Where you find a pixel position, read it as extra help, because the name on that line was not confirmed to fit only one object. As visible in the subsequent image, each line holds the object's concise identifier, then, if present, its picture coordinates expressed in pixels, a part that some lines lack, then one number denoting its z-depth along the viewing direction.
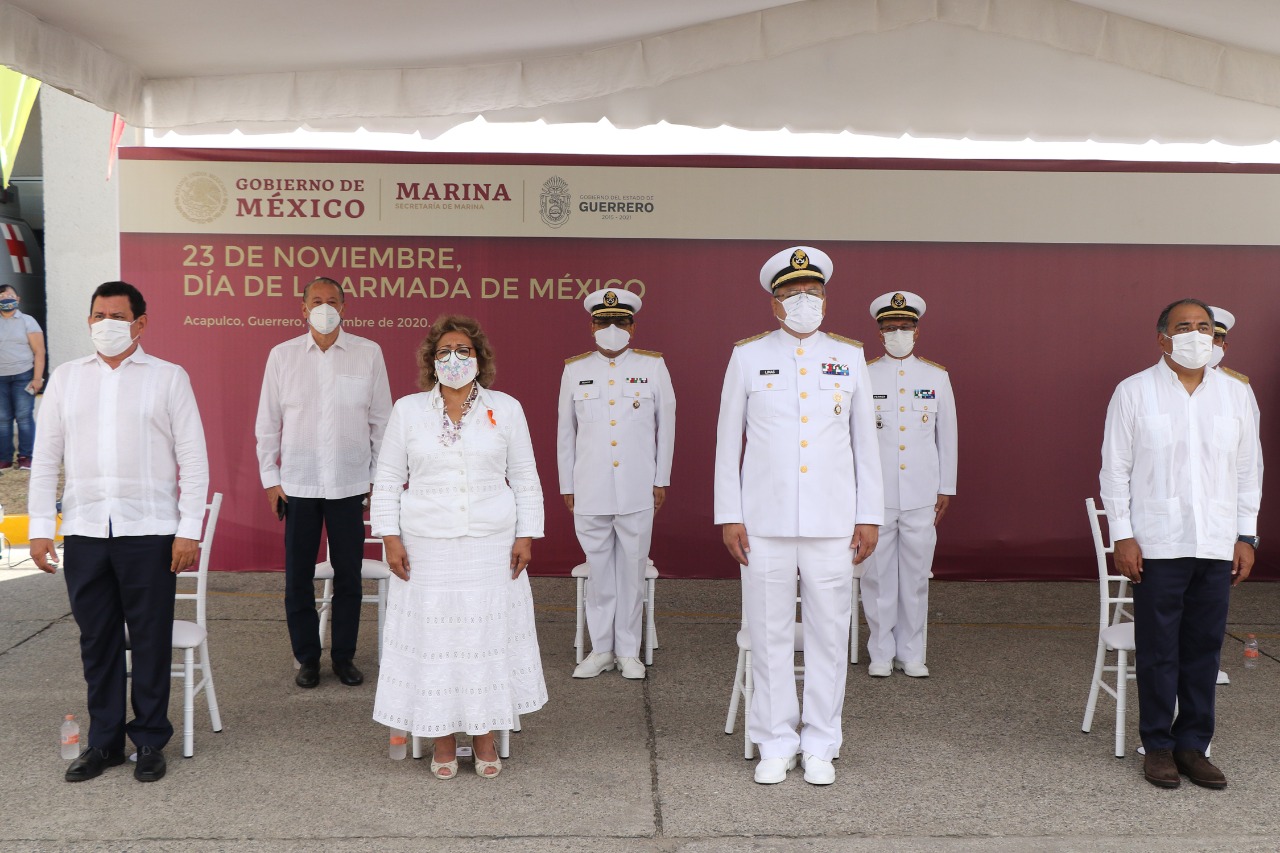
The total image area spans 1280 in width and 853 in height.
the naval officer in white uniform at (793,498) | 3.95
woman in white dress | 3.85
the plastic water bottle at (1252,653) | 5.58
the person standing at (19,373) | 9.95
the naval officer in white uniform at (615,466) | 5.27
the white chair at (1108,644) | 4.21
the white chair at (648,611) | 5.38
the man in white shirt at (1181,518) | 3.90
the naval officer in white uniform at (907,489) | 5.33
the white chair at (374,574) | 5.13
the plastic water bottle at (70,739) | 4.02
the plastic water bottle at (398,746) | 4.09
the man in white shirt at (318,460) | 5.02
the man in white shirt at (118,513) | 3.88
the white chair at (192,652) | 4.11
